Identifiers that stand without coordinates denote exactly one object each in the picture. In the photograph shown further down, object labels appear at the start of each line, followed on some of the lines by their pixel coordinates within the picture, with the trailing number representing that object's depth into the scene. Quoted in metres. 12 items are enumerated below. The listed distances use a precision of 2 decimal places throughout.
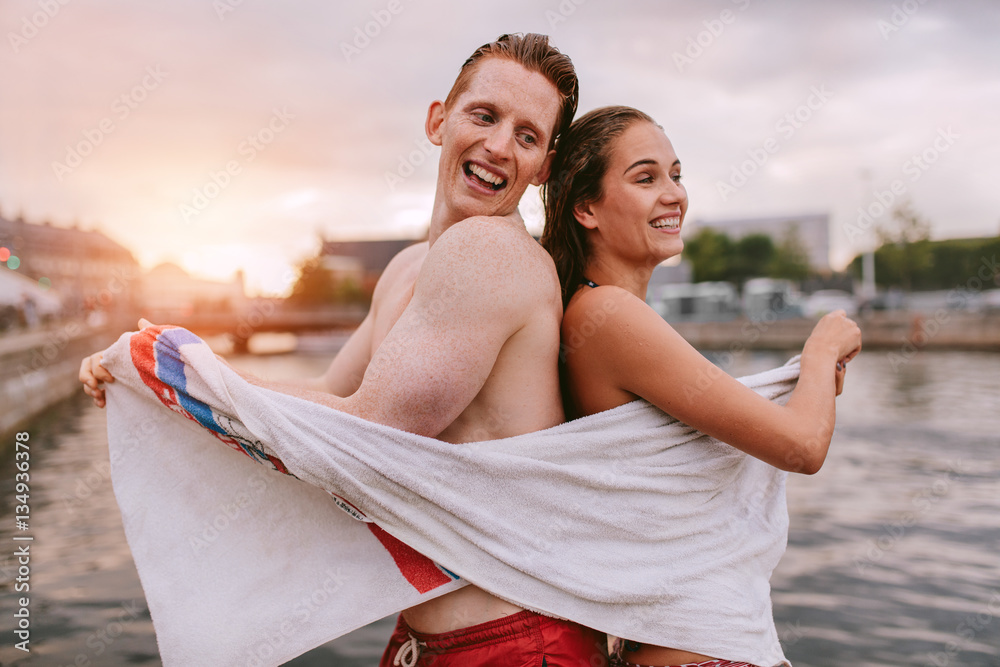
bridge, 43.78
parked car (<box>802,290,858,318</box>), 43.38
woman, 2.02
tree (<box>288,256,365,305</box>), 85.44
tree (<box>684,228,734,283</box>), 69.81
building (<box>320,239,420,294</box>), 98.25
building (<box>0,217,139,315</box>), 58.28
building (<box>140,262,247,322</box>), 68.44
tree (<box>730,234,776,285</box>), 70.38
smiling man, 1.85
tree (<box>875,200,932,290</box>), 45.34
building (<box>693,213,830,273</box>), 95.88
